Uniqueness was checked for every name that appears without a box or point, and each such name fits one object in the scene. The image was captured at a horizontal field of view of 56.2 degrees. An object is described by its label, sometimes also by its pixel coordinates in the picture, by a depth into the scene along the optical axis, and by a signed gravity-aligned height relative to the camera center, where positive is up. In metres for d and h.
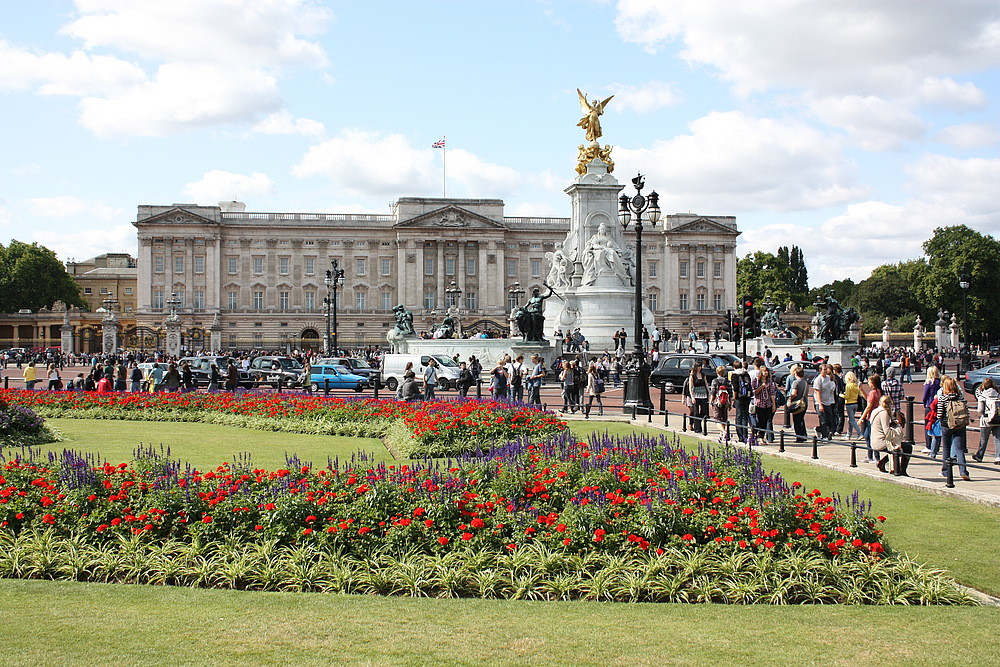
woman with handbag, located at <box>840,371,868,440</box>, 18.23 -1.04
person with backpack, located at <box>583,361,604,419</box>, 24.45 -1.08
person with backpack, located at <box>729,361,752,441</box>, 18.88 -1.15
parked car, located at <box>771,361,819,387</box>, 33.25 -1.14
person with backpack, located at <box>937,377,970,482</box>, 13.41 -1.11
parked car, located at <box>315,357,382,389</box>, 39.75 -0.81
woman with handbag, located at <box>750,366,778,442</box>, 17.56 -1.14
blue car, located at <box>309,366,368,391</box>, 36.47 -1.29
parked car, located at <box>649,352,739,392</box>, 34.19 -0.93
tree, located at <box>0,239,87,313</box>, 101.56 +7.88
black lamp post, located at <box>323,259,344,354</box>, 51.10 +3.83
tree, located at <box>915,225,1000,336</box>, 90.19 +6.29
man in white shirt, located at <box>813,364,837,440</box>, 17.66 -1.09
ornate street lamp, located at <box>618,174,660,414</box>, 23.62 -0.28
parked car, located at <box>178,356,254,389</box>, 38.81 -1.07
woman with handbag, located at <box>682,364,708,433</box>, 19.67 -1.08
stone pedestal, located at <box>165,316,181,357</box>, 69.62 +0.93
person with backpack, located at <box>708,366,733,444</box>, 17.70 -1.16
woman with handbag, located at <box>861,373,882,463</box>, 14.48 -1.00
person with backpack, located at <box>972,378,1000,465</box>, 14.48 -1.24
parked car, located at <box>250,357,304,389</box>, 40.69 -1.08
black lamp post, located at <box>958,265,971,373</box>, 47.41 -0.27
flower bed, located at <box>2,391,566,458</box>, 16.19 -1.43
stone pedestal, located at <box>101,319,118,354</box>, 70.81 +0.99
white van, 37.19 -0.98
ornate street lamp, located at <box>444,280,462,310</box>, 65.14 +3.75
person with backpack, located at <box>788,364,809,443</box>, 17.55 -1.13
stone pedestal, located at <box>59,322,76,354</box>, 73.07 +0.83
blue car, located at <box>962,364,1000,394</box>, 30.19 -1.22
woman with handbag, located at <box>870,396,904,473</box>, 13.44 -1.30
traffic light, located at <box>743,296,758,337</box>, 33.36 +0.98
